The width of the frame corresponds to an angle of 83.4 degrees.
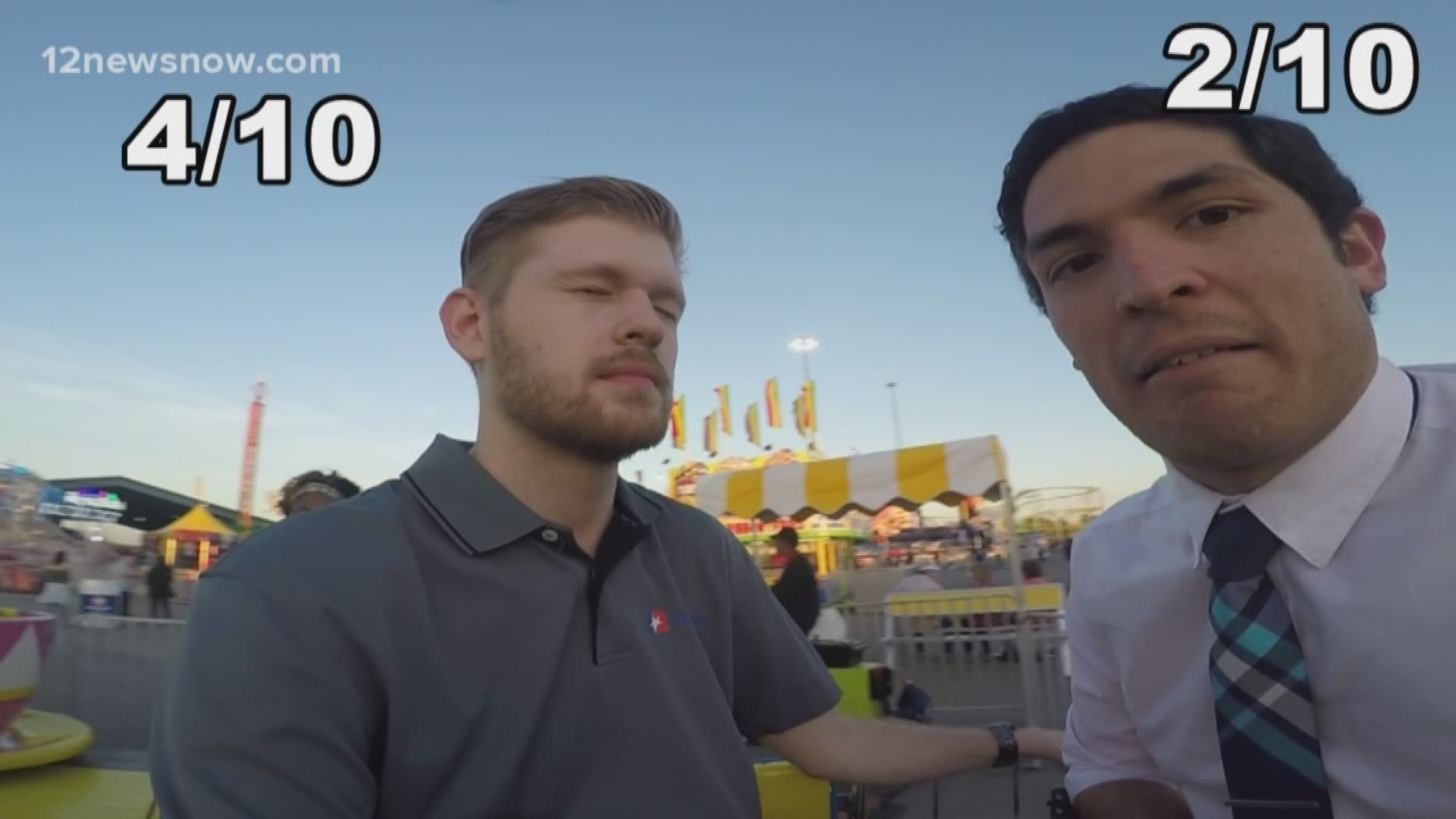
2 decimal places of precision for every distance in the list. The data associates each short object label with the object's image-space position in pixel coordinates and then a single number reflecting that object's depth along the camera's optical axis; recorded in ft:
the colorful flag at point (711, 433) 119.14
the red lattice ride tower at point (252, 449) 160.66
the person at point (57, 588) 30.09
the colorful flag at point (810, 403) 115.03
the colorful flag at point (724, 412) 118.21
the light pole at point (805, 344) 102.17
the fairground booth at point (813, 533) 42.57
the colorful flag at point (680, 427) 98.27
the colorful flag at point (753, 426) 115.03
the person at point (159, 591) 43.80
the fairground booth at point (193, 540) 67.26
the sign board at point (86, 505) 97.63
